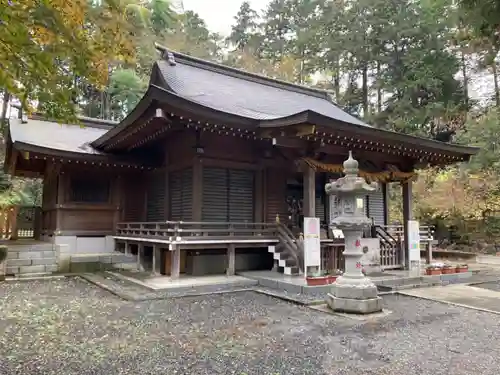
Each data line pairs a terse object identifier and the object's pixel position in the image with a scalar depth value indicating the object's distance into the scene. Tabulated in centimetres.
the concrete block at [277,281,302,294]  640
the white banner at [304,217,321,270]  714
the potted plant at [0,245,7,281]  802
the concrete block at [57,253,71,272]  912
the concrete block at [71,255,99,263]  927
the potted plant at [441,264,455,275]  820
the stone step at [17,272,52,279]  837
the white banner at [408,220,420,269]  888
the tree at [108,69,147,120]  2012
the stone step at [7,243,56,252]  899
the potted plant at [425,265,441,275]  808
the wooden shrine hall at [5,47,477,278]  738
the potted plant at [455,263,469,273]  836
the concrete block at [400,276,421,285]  744
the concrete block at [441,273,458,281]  799
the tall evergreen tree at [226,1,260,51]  2877
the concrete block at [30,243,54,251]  927
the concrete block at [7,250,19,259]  862
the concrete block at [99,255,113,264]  947
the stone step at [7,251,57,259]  870
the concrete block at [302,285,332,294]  632
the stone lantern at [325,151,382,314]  516
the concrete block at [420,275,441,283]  772
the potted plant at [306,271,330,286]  642
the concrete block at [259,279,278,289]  694
